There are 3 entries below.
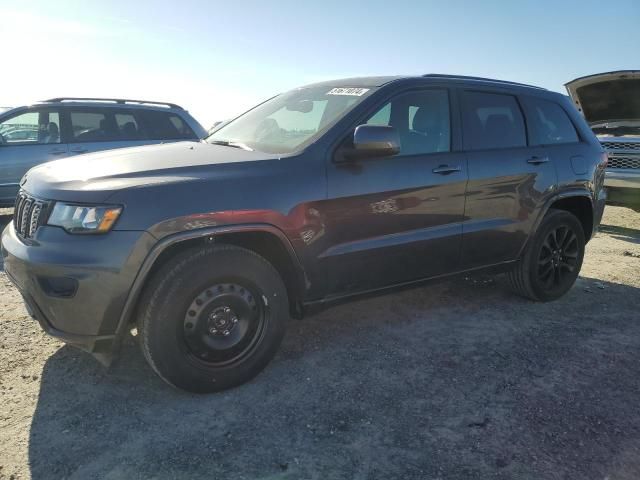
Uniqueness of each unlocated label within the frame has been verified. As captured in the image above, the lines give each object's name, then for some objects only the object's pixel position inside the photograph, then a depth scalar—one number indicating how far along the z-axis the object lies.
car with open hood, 7.40
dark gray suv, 2.55
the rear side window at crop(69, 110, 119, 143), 7.34
